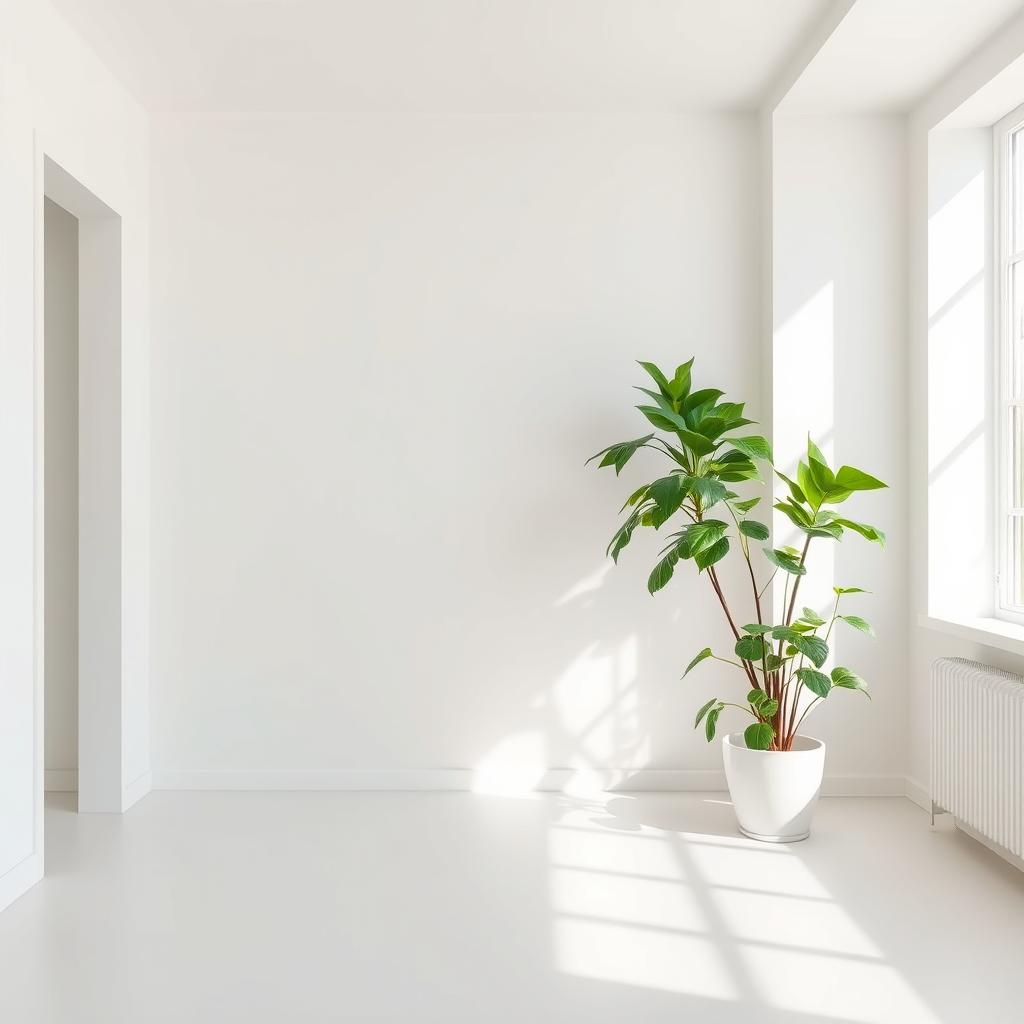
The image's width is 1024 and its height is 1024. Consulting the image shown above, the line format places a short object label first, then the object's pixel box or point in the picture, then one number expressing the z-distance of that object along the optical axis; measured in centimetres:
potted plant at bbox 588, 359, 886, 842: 314
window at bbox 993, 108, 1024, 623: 336
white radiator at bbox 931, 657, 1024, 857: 279
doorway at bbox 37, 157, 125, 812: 353
